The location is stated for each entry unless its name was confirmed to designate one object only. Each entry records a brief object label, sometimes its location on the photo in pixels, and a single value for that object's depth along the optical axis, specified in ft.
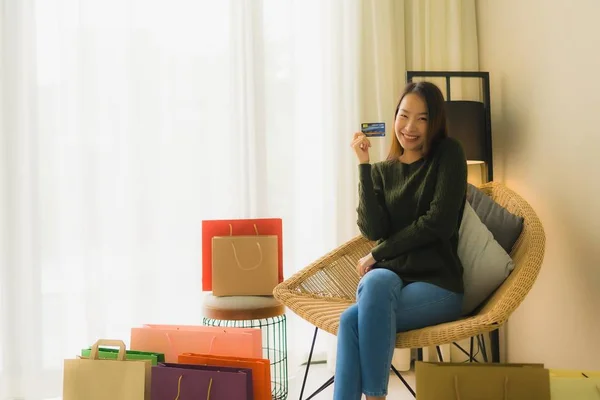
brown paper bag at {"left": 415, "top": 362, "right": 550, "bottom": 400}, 3.93
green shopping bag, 5.17
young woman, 4.72
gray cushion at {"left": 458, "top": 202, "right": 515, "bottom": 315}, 5.47
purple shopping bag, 4.62
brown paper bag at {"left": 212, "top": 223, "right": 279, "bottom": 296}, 6.66
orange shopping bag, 4.78
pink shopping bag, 5.40
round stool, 6.21
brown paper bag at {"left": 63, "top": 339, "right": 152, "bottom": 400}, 4.89
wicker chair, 4.73
